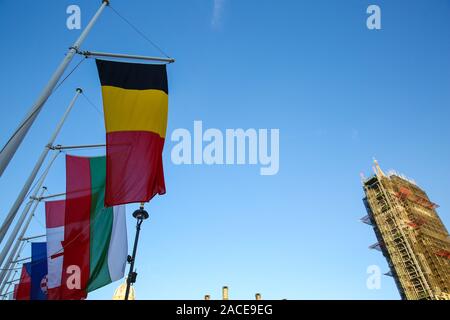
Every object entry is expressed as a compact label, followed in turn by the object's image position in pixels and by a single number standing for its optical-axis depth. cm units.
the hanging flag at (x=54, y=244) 905
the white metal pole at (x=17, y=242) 1273
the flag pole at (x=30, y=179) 757
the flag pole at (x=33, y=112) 586
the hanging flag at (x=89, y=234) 873
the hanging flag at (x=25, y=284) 1226
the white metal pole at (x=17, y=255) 1781
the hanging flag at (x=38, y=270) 1188
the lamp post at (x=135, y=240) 1042
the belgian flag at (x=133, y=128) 723
